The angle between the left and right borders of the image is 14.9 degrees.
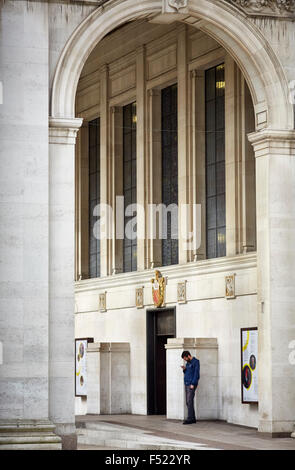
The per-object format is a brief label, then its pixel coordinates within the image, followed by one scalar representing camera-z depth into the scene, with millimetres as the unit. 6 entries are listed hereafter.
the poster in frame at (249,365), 27406
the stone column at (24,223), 22531
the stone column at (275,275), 25016
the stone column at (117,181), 36831
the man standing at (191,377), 29359
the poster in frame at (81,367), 36250
